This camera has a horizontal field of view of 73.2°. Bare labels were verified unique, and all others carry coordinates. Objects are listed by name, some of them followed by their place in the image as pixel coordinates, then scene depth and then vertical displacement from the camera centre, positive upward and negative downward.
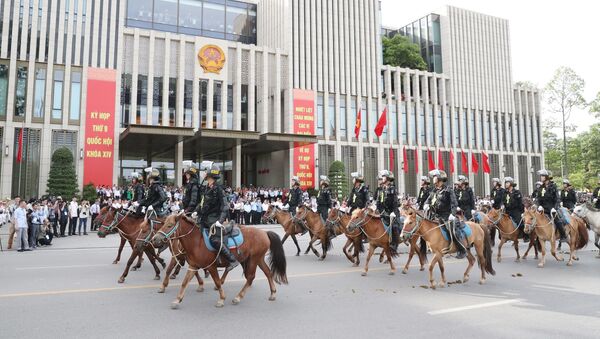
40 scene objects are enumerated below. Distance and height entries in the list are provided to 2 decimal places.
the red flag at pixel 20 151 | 30.54 +3.83
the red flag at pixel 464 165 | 46.53 +4.02
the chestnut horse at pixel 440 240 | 8.79 -0.92
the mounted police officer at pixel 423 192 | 11.59 +0.21
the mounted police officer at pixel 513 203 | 12.80 -0.14
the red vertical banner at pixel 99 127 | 32.22 +6.02
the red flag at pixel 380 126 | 31.19 +5.65
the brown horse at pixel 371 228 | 10.32 -0.74
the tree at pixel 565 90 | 46.75 +12.70
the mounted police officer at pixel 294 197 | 13.81 +0.10
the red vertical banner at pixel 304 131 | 38.59 +6.74
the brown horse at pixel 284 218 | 13.06 -0.61
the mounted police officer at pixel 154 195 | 10.34 +0.15
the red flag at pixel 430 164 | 39.43 +3.43
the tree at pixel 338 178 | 37.16 +2.02
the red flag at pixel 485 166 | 41.42 +3.40
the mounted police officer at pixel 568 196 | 14.04 +0.08
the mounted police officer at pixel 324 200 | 13.78 -0.01
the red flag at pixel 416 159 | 44.43 +4.40
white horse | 12.41 -0.55
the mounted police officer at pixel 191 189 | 8.12 +0.24
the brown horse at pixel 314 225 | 12.45 -0.79
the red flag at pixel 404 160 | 44.46 +4.33
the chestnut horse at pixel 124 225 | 10.11 -0.61
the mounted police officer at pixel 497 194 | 13.69 +0.16
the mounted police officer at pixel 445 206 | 9.11 -0.17
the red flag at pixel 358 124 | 32.32 +6.04
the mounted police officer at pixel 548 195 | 12.36 +0.10
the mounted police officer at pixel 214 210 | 7.21 -0.18
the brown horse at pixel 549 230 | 11.23 -0.92
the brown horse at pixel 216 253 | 6.91 -0.93
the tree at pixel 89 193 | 29.70 +0.60
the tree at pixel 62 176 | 28.44 +1.80
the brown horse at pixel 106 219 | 10.24 -0.46
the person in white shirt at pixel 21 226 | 14.47 -0.88
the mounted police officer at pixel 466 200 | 12.91 -0.03
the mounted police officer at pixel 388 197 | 11.48 +0.07
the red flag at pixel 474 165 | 38.59 +3.24
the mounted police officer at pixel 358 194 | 12.41 +0.17
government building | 31.97 +10.49
